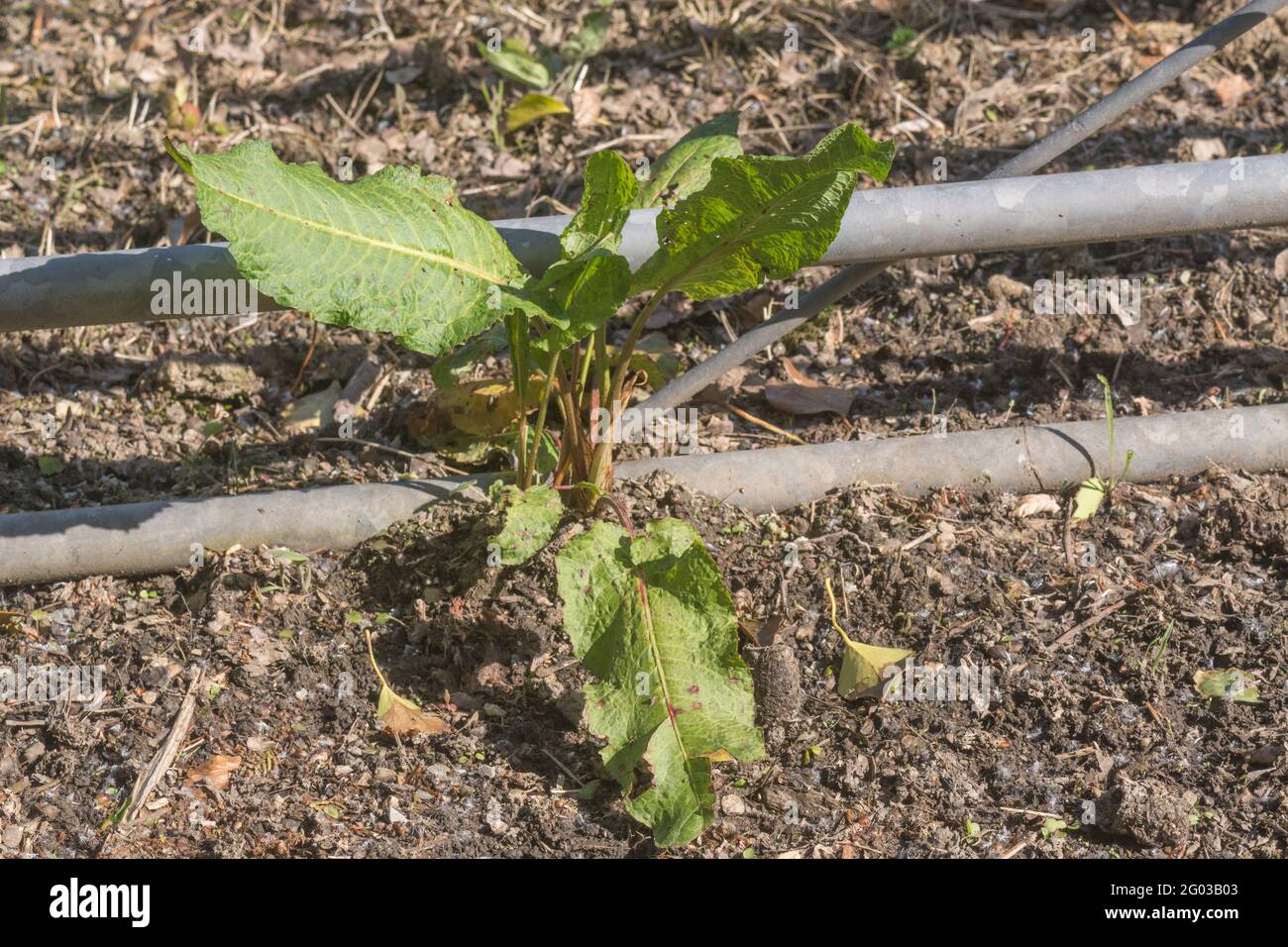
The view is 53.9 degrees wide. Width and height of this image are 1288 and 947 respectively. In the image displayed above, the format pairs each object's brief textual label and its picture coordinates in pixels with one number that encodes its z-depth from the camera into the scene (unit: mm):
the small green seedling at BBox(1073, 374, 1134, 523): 2793
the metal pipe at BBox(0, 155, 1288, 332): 2473
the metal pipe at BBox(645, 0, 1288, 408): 2711
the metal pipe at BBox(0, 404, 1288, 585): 2650
